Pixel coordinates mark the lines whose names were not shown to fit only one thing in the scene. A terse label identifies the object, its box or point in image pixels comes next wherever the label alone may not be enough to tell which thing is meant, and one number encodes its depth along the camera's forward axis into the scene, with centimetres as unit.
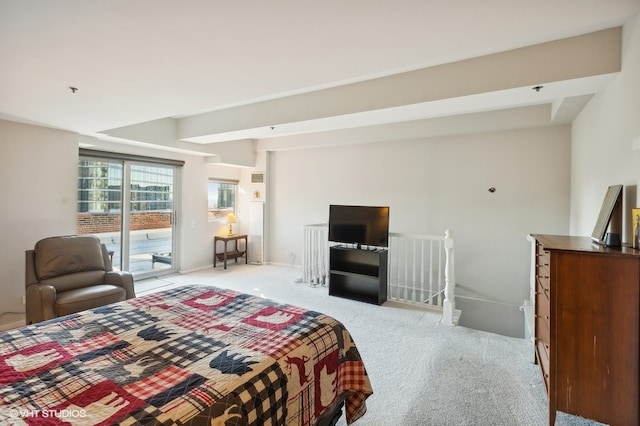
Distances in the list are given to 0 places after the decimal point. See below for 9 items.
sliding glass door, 478
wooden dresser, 170
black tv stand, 452
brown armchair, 304
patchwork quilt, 116
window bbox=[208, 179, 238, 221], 674
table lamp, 672
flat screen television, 457
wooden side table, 650
